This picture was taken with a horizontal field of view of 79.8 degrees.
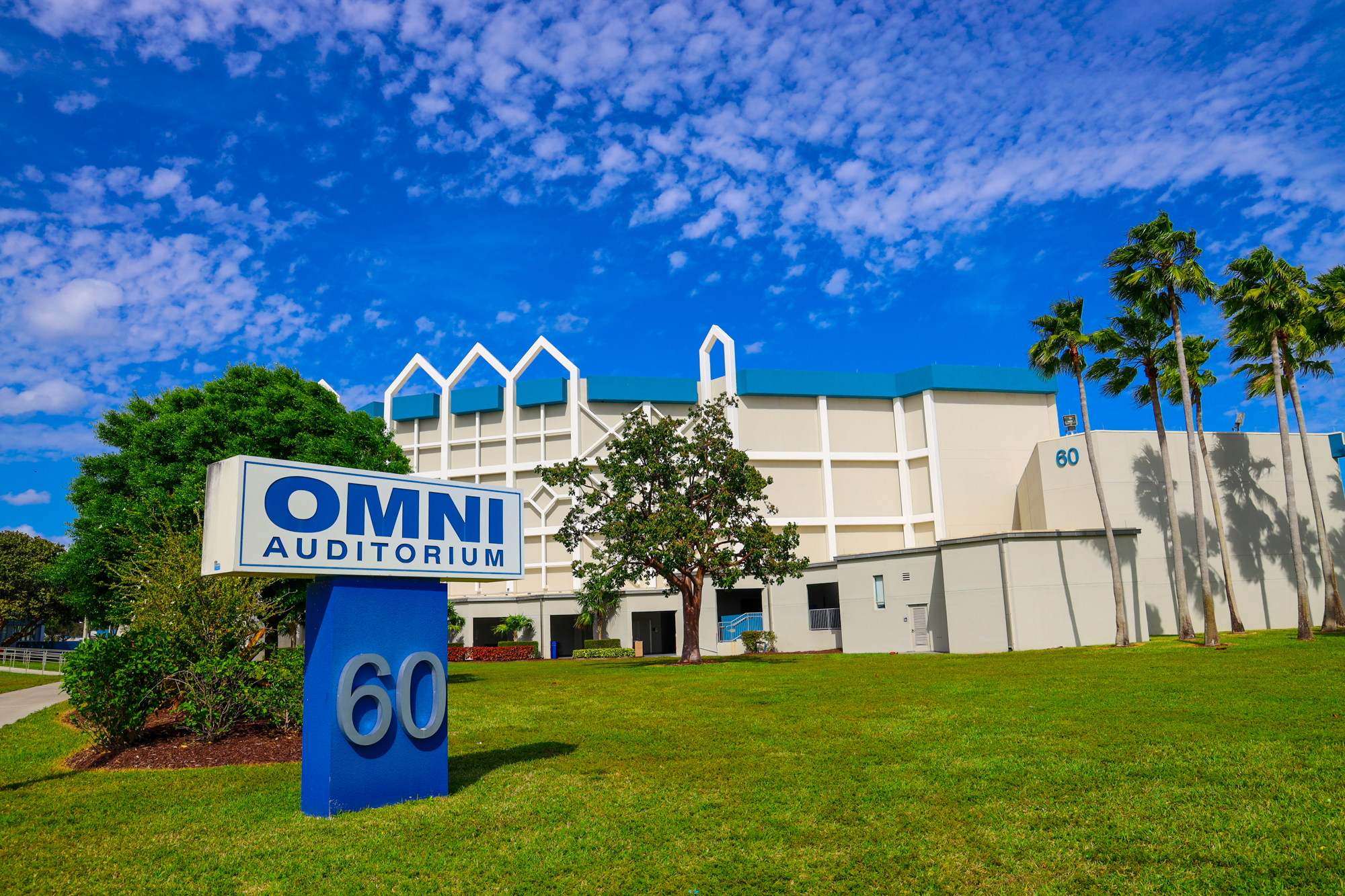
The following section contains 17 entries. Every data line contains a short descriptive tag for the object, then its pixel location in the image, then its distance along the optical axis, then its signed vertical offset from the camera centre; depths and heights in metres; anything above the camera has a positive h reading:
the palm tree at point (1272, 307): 29.59 +9.42
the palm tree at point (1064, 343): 32.53 +9.17
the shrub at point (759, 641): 43.72 -2.96
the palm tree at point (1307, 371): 30.42 +7.79
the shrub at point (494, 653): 51.12 -3.48
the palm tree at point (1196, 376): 35.94 +8.58
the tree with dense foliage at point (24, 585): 67.00 +2.80
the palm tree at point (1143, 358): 31.00 +8.47
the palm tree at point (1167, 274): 28.77 +10.55
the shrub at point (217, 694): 13.78 -1.43
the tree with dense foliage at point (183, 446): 23.77 +4.96
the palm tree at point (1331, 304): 31.05 +9.84
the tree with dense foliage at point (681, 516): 32.81 +3.08
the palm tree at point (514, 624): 52.28 -1.77
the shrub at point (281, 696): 14.03 -1.53
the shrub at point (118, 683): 13.09 -1.11
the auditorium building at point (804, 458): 45.81 +8.75
